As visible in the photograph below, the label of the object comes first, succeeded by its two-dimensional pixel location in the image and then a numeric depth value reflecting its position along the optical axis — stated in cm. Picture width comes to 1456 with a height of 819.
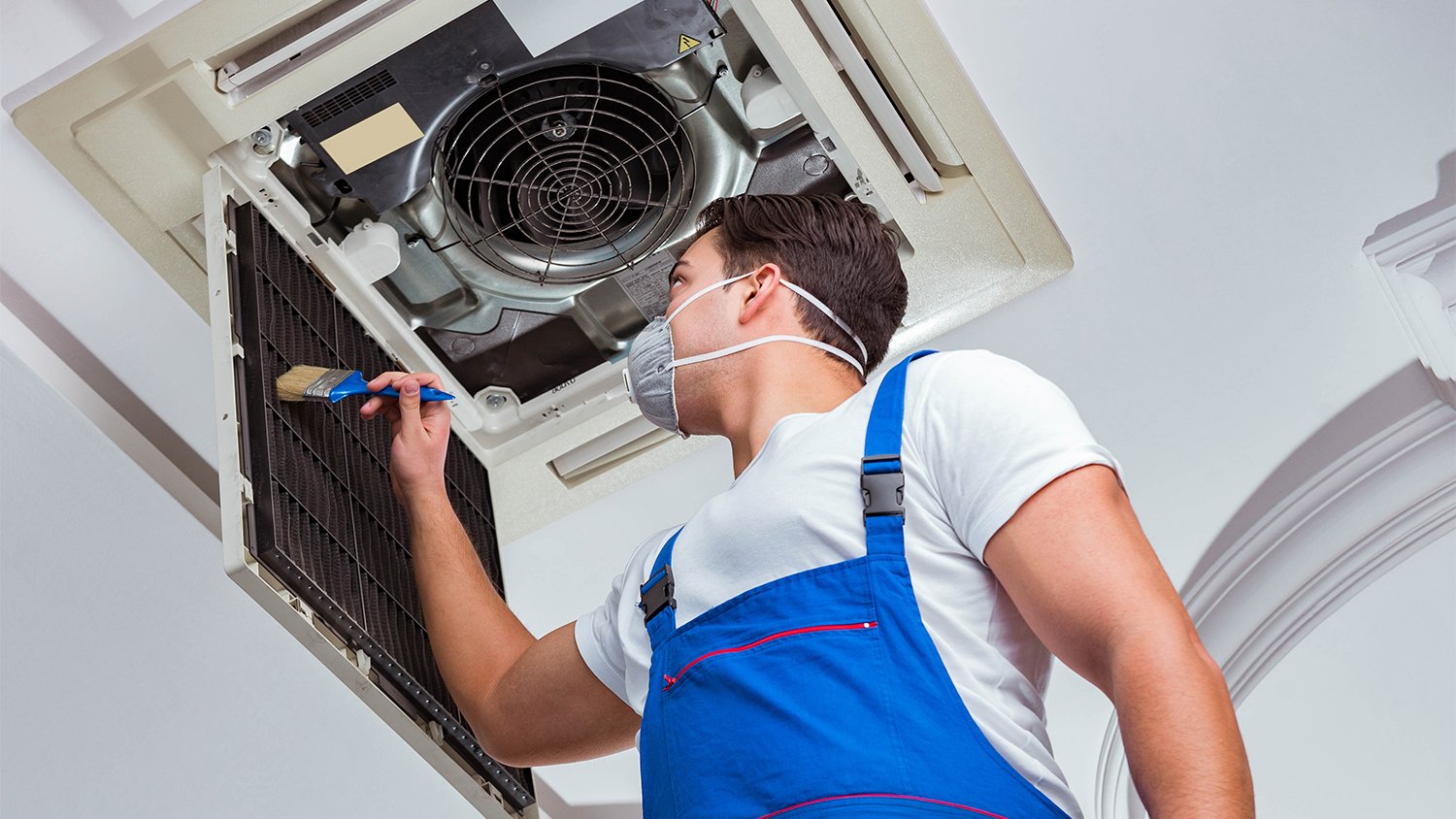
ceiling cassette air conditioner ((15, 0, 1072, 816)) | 186
